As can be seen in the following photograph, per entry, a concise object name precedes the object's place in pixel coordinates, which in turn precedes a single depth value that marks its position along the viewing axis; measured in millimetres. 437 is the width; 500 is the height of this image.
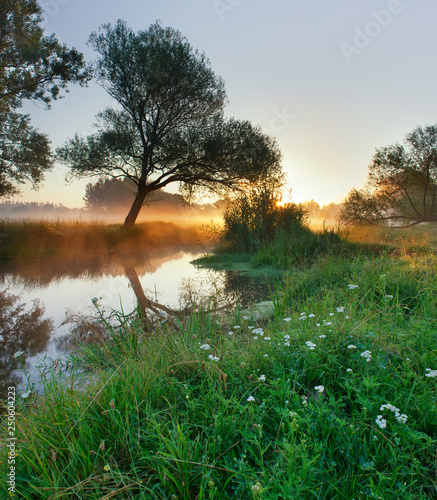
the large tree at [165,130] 18453
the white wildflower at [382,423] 1563
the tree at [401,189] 19281
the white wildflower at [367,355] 2195
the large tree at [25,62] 14930
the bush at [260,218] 12742
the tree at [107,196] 76062
